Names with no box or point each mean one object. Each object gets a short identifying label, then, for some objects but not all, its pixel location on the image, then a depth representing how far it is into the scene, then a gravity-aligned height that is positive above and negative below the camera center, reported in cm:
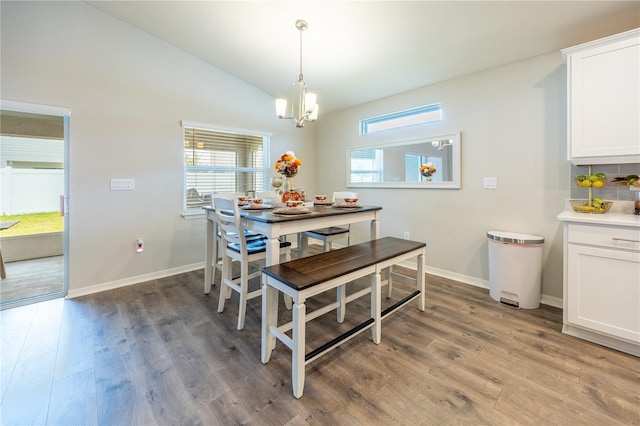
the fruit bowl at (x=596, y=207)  214 +3
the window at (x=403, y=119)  332 +126
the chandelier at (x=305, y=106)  254 +102
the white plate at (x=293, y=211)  221 +0
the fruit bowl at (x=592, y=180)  218 +25
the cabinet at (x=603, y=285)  178 -51
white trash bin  248 -54
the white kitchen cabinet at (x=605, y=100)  187 +82
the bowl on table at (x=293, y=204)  229 +7
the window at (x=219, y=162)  361 +72
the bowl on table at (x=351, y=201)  274 +11
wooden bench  149 -45
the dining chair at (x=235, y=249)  215 -33
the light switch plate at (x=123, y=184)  299 +31
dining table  195 -8
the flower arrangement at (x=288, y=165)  240 +42
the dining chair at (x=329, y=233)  283 -24
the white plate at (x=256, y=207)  248 +4
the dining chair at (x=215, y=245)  274 -37
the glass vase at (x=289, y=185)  258 +26
